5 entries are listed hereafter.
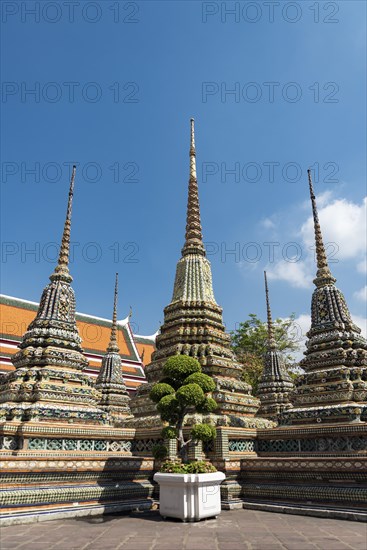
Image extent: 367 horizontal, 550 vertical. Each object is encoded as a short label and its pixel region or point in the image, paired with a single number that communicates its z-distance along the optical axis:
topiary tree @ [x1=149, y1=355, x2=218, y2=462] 9.02
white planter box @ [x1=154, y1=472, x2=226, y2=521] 8.09
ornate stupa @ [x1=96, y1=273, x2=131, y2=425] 20.17
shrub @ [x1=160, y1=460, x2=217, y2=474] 8.48
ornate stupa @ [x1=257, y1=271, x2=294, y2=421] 20.22
